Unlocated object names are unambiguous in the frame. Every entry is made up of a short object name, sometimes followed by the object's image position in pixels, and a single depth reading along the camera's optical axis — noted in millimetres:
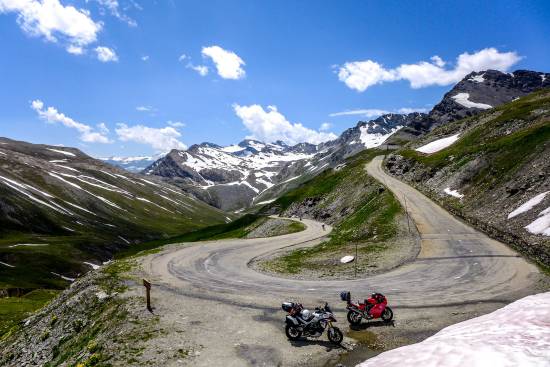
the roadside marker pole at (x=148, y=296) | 26422
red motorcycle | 21484
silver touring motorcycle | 19500
